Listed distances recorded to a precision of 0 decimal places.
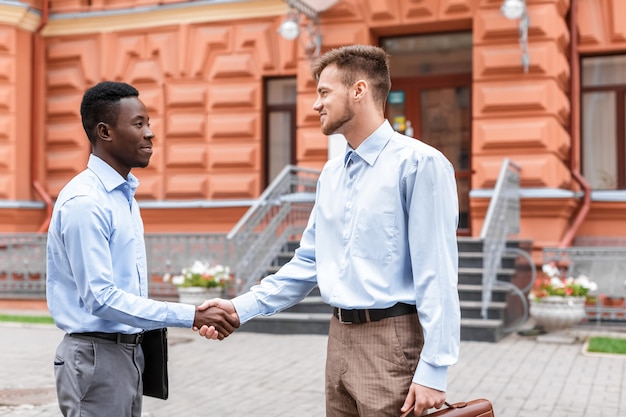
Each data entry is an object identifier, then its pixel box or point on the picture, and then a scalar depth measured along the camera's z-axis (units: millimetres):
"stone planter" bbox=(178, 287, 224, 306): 10891
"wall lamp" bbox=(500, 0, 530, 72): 11016
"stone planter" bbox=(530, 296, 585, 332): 9938
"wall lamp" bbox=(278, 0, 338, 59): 12180
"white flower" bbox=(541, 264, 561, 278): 10266
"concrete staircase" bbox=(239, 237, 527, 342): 9773
